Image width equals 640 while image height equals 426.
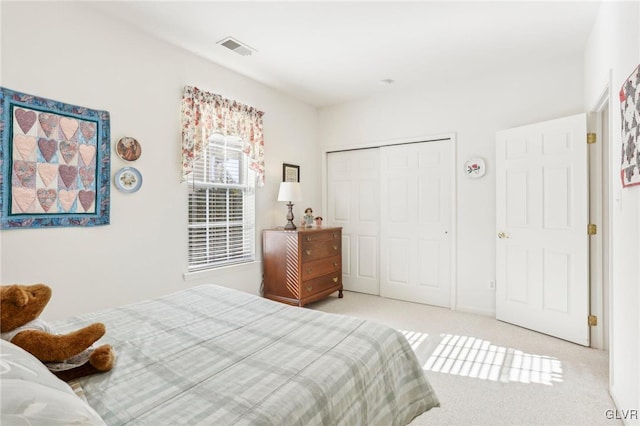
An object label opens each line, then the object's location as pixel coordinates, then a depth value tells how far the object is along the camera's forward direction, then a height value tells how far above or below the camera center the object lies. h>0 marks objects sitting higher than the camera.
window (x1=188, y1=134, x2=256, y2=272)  3.20 +0.09
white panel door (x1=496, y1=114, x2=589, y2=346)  2.79 -0.12
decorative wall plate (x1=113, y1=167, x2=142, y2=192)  2.56 +0.29
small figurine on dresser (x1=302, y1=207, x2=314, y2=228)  4.16 -0.06
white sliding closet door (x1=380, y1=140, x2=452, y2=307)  3.86 -0.10
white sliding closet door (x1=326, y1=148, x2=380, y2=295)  4.41 +0.06
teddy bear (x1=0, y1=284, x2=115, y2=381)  1.05 -0.42
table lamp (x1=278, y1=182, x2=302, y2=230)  3.79 +0.25
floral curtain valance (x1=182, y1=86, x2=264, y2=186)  3.00 +0.93
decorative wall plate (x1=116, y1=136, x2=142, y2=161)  2.57 +0.54
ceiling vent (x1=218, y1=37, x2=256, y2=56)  2.85 +1.55
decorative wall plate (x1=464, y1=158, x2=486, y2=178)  3.56 +0.53
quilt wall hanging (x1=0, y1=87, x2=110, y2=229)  2.02 +0.35
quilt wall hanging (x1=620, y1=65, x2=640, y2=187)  1.50 +0.43
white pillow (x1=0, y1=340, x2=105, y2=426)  0.58 -0.37
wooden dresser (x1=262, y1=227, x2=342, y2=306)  3.58 -0.58
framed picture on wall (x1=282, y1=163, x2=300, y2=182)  4.16 +0.55
